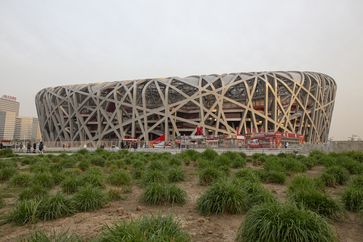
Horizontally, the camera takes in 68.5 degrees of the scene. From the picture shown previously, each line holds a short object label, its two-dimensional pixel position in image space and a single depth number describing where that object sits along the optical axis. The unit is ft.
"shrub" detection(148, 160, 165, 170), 34.94
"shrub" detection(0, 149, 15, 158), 67.10
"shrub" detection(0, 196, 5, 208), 19.93
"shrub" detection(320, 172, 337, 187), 26.58
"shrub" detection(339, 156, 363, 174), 33.22
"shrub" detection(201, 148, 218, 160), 48.24
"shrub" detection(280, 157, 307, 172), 35.58
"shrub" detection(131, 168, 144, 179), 31.78
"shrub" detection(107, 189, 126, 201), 21.51
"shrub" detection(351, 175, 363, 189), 22.61
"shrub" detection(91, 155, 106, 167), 44.98
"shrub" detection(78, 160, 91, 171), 38.68
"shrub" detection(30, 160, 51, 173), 34.81
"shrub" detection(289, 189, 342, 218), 16.19
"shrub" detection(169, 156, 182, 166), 41.22
